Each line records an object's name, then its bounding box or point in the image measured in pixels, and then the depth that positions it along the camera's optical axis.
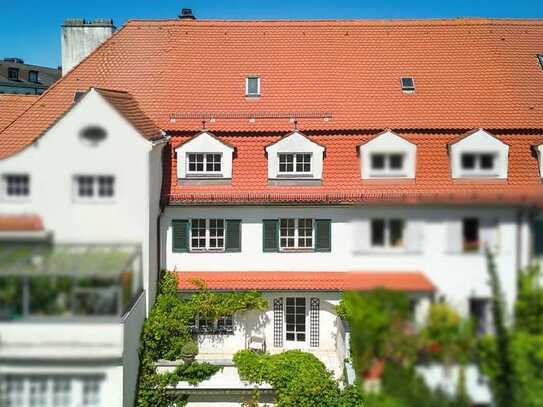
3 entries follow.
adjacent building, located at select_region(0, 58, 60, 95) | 68.12
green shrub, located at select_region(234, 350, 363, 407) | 14.36
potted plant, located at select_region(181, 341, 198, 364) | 14.97
